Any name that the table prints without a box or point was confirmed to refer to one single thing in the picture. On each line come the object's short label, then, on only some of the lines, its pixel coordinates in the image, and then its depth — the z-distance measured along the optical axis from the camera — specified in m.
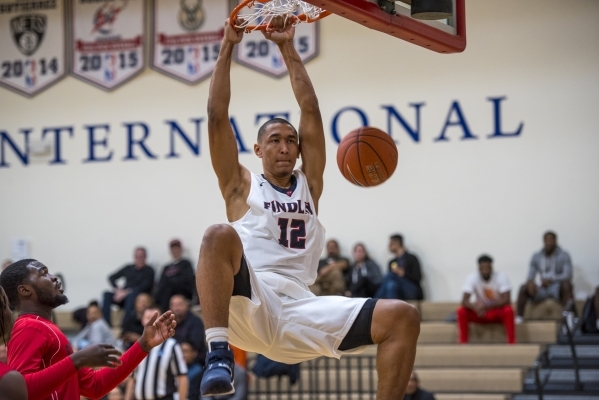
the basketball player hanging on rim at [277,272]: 4.30
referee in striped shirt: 8.56
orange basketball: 5.53
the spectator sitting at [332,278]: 12.67
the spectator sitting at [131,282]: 13.80
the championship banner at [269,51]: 14.38
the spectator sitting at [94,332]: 12.21
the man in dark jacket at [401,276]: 12.52
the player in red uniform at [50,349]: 4.08
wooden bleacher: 10.48
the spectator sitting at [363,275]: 12.70
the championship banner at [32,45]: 15.60
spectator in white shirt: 11.46
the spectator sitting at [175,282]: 13.34
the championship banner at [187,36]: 14.88
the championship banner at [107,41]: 15.30
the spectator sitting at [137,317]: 11.19
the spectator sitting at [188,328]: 10.10
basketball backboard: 4.76
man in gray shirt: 12.05
